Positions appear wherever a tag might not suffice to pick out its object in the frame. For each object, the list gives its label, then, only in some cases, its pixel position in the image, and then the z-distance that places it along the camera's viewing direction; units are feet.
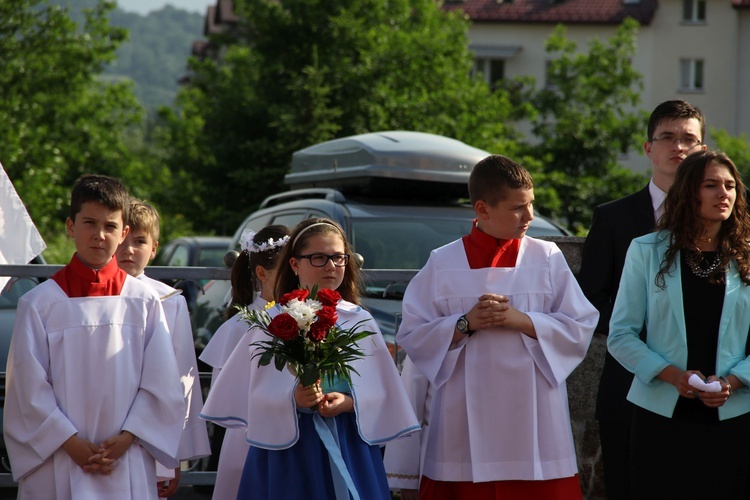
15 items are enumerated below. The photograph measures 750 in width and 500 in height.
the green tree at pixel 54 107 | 132.36
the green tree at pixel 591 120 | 175.01
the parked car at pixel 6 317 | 35.97
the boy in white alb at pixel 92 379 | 26.32
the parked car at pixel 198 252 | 84.36
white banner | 34.06
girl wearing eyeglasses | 26.48
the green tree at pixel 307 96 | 120.30
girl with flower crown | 30.23
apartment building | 296.75
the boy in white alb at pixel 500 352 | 27.02
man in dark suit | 29.96
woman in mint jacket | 25.96
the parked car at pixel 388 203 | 46.56
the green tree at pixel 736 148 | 218.63
